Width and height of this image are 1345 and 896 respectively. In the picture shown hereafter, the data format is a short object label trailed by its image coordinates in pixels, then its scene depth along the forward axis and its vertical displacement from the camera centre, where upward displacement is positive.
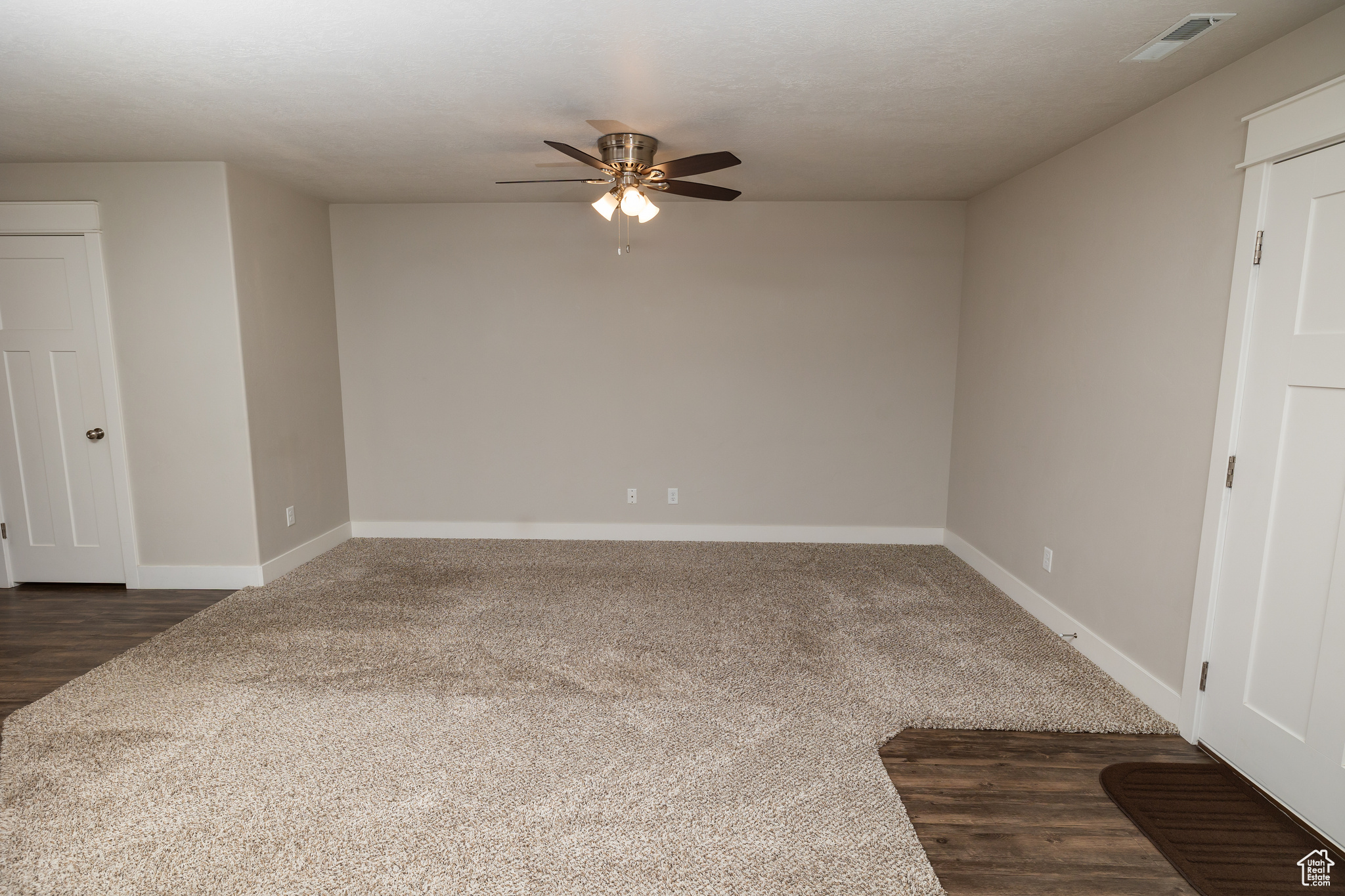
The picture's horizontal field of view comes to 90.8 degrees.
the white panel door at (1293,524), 1.96 -0.53
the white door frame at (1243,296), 1.98 +0.21
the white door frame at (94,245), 3.65 +0.60
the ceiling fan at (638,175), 2.97 +0.82
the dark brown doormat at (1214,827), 1.81 -1.40
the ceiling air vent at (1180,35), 1.97 +1.00
